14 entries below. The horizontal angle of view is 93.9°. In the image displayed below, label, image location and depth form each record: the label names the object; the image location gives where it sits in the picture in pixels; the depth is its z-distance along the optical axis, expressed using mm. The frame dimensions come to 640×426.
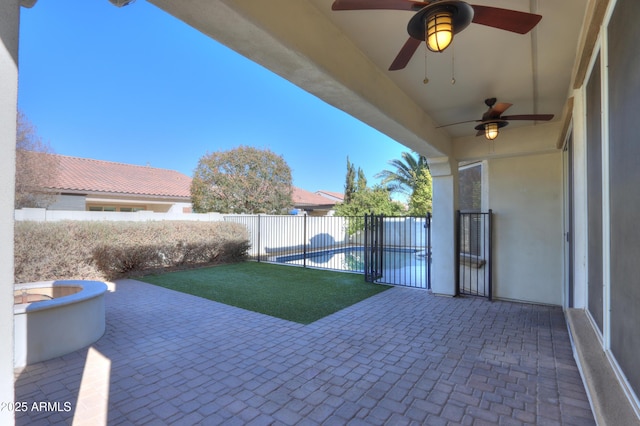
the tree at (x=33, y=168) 9891
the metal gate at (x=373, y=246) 6781
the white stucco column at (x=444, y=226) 5512
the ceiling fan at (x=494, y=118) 3498
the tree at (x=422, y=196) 13734
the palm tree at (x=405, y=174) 15305
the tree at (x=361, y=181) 20122
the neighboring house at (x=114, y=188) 12094
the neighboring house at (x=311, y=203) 19153
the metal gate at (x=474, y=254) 5480
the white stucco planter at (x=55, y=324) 2982
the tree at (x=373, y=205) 15516
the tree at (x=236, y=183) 13609
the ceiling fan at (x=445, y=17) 1669
